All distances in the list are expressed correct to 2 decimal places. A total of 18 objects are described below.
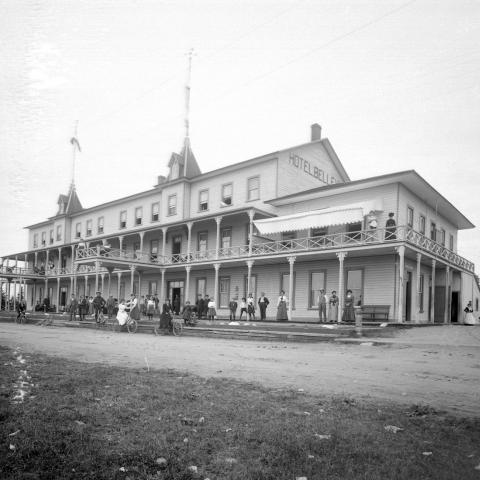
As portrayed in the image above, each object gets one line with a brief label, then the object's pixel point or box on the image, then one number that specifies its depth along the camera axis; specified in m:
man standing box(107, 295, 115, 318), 29.60
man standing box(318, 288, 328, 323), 24.37
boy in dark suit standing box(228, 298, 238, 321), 28.34
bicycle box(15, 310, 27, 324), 32.32
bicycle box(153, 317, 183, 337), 21.05
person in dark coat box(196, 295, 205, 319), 29.21
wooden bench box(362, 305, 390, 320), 24.63
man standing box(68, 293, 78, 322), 30.99
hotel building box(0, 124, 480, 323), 25.83
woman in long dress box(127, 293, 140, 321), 22.77
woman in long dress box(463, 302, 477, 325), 27.33
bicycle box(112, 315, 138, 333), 22.62
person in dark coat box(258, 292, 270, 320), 26.52
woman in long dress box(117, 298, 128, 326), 22.33
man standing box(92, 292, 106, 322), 26.73
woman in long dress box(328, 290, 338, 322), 23.78
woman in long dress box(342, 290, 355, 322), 22.89
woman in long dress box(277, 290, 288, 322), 24.81
